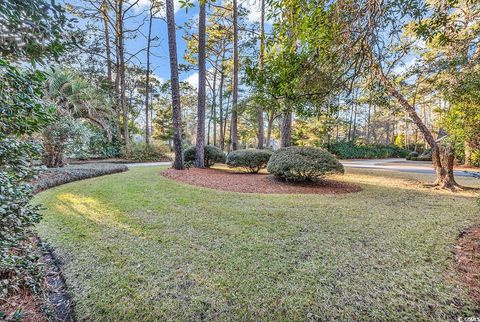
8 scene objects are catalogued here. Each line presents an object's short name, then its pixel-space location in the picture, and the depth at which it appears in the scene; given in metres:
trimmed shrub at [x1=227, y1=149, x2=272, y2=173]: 8.05
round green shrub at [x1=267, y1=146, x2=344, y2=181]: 5.86
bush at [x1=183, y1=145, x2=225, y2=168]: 9.66
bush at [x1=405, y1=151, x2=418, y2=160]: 21.47
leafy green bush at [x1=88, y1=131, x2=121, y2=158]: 12.98
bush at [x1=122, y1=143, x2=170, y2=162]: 13.78
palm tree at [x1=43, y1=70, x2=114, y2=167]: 7.49
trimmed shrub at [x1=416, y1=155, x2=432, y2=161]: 18.12
